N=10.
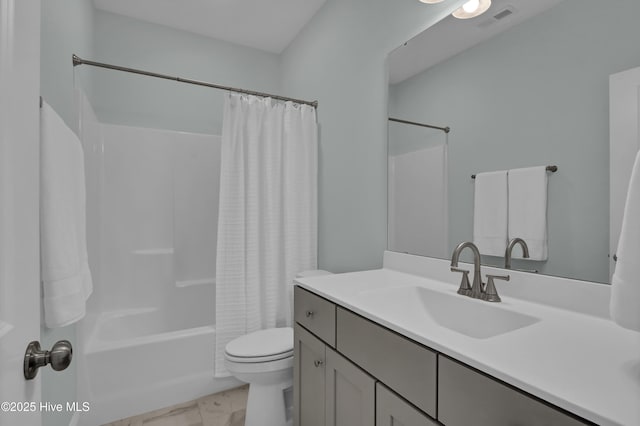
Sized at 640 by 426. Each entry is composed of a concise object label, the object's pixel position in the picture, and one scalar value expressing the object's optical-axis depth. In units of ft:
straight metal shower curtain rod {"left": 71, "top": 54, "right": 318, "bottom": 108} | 5.40
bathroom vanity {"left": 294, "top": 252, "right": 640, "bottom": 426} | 1.82
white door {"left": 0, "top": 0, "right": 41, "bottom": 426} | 1.45
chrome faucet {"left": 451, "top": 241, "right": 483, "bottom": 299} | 3.59
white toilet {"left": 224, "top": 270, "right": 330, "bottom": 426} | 5.04
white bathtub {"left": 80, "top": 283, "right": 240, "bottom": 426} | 5.65
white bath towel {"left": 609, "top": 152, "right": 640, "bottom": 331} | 1.80
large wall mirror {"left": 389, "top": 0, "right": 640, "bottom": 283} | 3.05
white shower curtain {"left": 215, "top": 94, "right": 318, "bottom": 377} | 6.40
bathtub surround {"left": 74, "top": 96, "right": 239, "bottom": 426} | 6.08
